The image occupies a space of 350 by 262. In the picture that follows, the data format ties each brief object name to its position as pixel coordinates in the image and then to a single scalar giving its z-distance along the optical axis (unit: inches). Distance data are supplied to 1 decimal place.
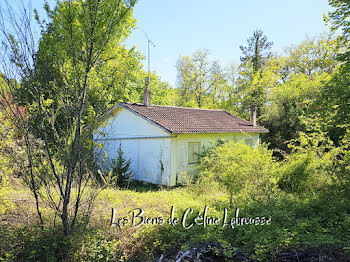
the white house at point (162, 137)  475.2
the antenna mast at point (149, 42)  319.6
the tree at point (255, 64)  1149.7
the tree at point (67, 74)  174.1
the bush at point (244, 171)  286.2
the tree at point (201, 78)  1317.7
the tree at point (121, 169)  482.6
